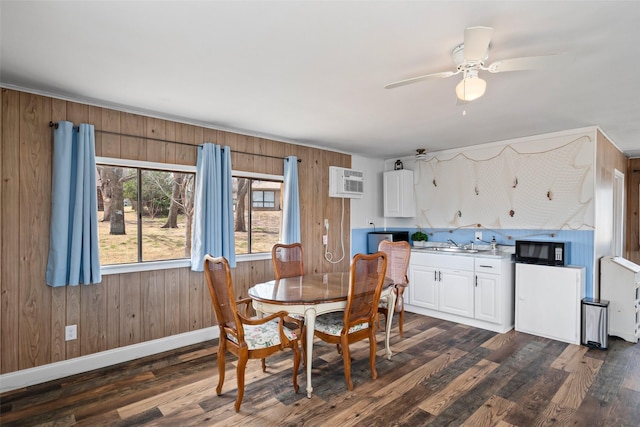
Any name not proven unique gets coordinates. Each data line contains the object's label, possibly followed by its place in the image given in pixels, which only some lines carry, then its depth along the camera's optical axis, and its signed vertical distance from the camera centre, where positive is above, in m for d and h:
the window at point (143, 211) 3.19 +0.01
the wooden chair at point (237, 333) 2.29 -0.90
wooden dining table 2.50 -0.66
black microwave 3.75 -0.44
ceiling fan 1.64 +0.82
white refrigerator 3.58 -0.96
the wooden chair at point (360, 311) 2.56 -0.78
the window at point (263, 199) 4.25 +0.17
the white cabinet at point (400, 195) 5.35 +0.28
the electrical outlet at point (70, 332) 2.85 -1.03
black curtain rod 2.77 +0.71
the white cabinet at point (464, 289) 4.00 -0.97
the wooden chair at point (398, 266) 3.58 -0.59
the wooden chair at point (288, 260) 3.55 -0.52
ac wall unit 4.90 +0.44
